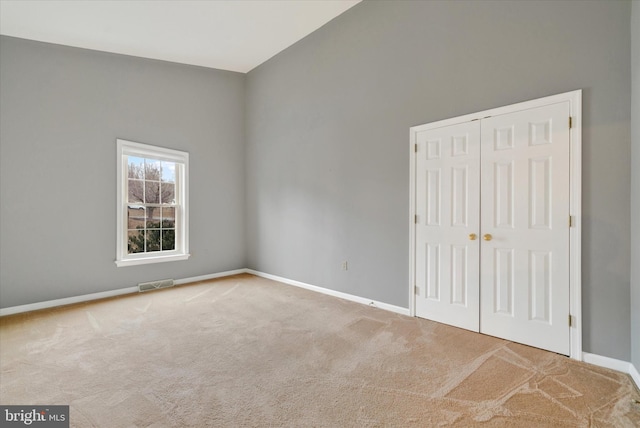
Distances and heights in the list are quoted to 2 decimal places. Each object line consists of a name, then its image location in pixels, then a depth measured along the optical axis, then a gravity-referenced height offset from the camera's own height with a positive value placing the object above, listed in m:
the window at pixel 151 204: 4.41 +0.11
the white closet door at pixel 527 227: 2.50 -0.13
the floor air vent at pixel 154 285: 4.55 -1.16
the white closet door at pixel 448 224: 3.01 -0.13
